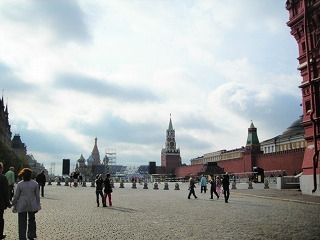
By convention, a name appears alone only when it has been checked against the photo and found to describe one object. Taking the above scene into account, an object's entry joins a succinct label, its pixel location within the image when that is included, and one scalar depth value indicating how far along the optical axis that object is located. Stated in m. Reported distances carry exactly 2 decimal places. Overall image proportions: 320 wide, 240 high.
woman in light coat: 8.59
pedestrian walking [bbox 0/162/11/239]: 8.66
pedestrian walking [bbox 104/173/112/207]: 18.58
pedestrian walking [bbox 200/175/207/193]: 30.67
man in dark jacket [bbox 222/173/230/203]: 20.98
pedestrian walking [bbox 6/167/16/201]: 17.44
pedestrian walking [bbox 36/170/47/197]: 24.48
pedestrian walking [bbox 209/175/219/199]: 24.09
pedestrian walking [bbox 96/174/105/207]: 18.65
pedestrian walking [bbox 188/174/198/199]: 24.06
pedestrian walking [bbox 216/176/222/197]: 26.85
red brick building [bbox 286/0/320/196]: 24.25
